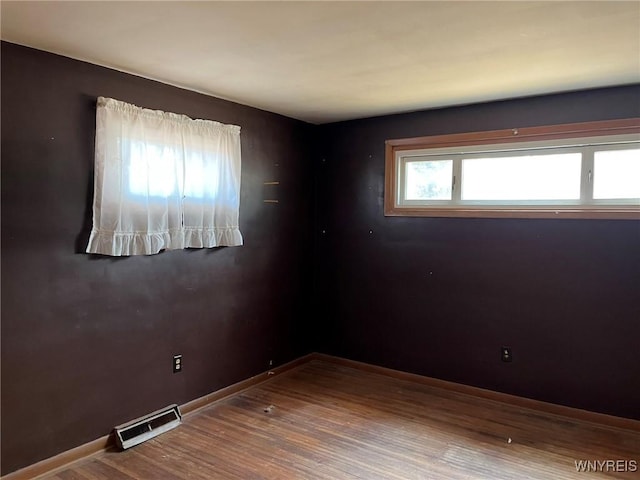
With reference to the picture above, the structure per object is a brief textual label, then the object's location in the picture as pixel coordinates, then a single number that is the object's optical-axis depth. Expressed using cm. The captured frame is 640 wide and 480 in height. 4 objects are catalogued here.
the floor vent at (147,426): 278
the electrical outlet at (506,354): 349
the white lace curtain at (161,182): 265
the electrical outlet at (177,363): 319
